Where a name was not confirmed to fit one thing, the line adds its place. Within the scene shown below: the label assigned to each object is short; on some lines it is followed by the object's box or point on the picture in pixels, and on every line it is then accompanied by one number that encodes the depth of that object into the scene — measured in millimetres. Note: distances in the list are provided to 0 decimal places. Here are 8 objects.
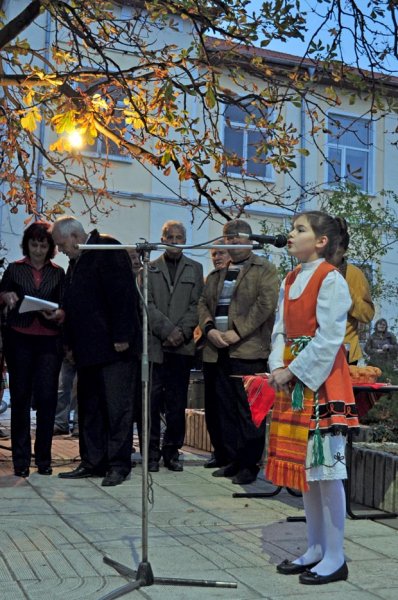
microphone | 3811
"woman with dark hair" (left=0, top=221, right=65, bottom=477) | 6707
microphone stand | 3865
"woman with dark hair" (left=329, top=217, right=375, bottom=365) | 6246
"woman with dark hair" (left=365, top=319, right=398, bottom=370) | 14398
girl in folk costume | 4133
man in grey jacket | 7164
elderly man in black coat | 6574
